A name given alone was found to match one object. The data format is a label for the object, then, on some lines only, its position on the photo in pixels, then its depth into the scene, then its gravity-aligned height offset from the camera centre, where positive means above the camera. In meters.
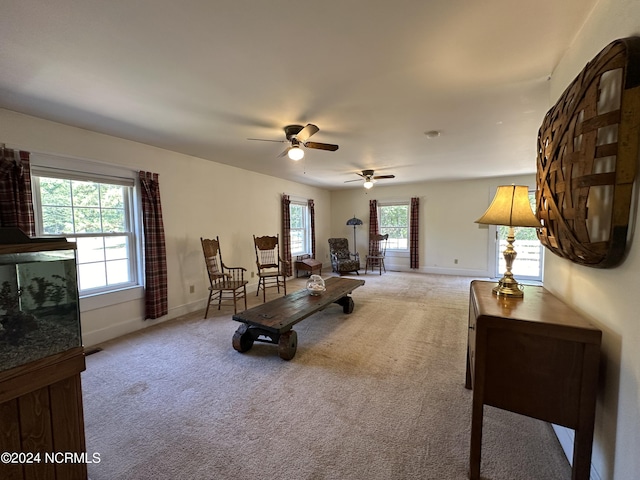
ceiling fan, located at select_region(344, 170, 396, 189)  5.05 +0.87
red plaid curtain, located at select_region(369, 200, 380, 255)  7.32 -0.03
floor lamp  7.22 +0.05
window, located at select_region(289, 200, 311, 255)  6.61 -0.10
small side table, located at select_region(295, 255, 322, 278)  6.27 -0.95
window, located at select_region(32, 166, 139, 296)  2.73 +0.06
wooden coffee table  2.52 -0.90
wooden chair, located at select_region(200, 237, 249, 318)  3.79 -0.71
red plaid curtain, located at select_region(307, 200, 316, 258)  6.95 -0.03
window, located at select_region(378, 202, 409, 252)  7.23 -0.03
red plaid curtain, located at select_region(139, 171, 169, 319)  3.43 -0.26
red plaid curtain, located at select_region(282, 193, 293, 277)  5.98 -0.09
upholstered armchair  6.68 -0.88
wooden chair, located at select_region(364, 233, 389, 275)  7.19 -0.75
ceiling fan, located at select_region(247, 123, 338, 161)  2.72 +0.86
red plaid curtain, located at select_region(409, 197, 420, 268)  6.87 -0.22
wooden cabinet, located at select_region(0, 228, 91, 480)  1.03 -0.53
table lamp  1.63 +0.04
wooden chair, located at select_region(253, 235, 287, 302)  4.75 -0.64
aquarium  1.04 -0.30
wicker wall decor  0.95 +0.25
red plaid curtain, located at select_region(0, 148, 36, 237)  2.35 +0.32
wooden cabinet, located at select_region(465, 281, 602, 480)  1.16 -0.67
